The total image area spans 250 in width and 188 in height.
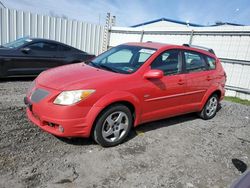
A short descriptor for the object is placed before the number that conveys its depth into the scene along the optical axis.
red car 2.81
